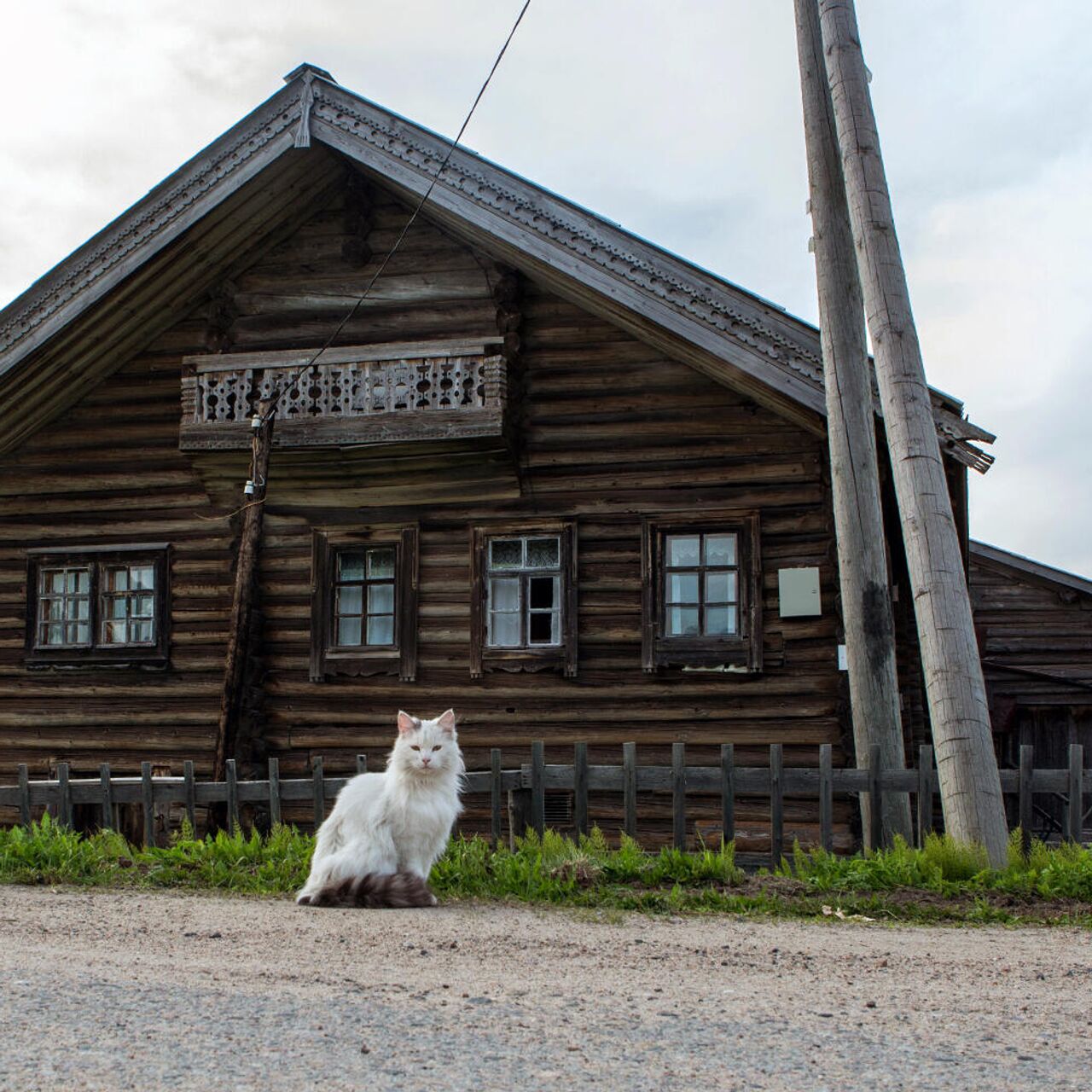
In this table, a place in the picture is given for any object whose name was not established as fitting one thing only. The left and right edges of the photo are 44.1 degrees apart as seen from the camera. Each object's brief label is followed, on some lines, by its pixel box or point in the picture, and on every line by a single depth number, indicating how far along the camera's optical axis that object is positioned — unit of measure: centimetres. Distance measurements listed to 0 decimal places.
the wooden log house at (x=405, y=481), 1388
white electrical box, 1362
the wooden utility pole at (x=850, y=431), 1018
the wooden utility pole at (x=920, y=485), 865
